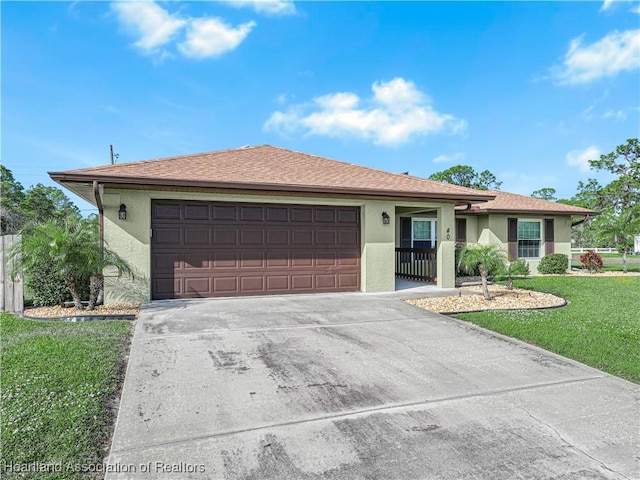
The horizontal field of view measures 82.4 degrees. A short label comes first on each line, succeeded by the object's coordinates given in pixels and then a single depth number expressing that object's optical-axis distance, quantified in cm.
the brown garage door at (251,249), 853
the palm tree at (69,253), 673
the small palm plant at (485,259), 833
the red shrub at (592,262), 1647
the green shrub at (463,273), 1409
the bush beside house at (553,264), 1570
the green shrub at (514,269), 918
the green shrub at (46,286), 764
